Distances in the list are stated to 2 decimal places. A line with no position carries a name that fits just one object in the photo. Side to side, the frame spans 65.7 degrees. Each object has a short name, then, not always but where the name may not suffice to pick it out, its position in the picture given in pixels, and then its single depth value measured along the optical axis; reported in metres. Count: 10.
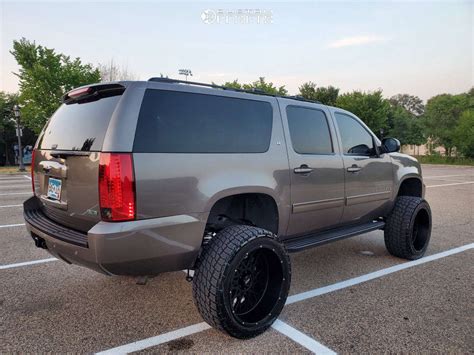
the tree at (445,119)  39.41
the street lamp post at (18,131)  20.92
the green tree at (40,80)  22.95
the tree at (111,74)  31.22
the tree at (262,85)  31.65
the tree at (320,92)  43.54
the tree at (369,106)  37.91
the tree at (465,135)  35.92
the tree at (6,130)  32.75
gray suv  2.42
